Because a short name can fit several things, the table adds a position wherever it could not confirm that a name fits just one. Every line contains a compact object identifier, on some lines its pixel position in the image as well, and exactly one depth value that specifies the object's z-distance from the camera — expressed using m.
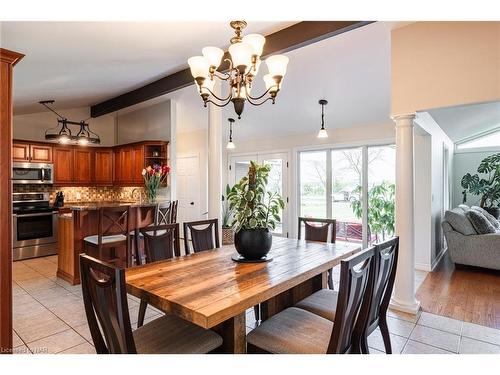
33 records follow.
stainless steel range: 4.99
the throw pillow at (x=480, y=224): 4.30
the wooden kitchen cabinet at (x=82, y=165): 6.08
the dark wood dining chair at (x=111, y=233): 3.60
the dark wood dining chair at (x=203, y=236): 2.81
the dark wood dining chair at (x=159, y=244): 2.43
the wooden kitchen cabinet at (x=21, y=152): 5.23
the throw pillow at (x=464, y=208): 5.07
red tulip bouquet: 4.85
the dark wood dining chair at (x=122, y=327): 1.30
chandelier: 2.13
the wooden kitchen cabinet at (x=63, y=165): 5.81
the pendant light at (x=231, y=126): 5.79
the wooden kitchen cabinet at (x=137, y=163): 5.54
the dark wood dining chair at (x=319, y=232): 3.07
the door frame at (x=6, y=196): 1.74
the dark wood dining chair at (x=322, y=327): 1.42
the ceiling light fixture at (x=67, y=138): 4.68
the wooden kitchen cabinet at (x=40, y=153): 5.47
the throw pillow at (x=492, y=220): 5.20
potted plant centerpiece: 2.16
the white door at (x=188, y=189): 6.82
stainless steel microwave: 5.22
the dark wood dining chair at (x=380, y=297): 1.70
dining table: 1.44
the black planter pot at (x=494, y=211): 6.20
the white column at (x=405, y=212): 2.98
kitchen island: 3.86
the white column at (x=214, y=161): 3.65
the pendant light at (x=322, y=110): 4.50
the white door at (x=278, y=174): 6.56
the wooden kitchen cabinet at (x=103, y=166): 6.32
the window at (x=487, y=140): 7.34
